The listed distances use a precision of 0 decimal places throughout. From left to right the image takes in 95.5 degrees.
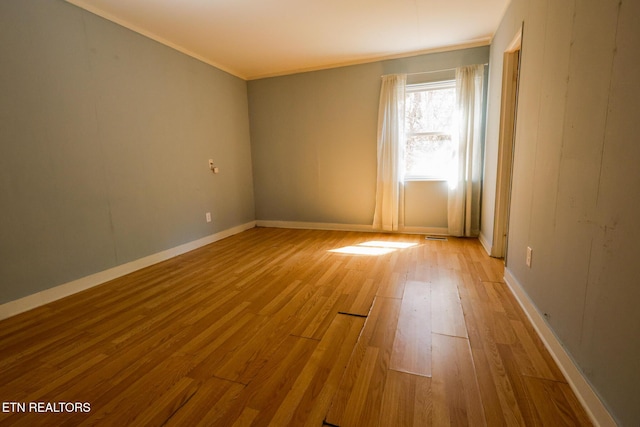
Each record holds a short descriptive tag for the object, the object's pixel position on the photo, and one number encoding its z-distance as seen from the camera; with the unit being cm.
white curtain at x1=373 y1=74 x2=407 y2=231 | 407
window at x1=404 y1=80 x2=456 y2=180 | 400
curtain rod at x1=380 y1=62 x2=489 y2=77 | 388
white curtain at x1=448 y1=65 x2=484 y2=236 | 373
